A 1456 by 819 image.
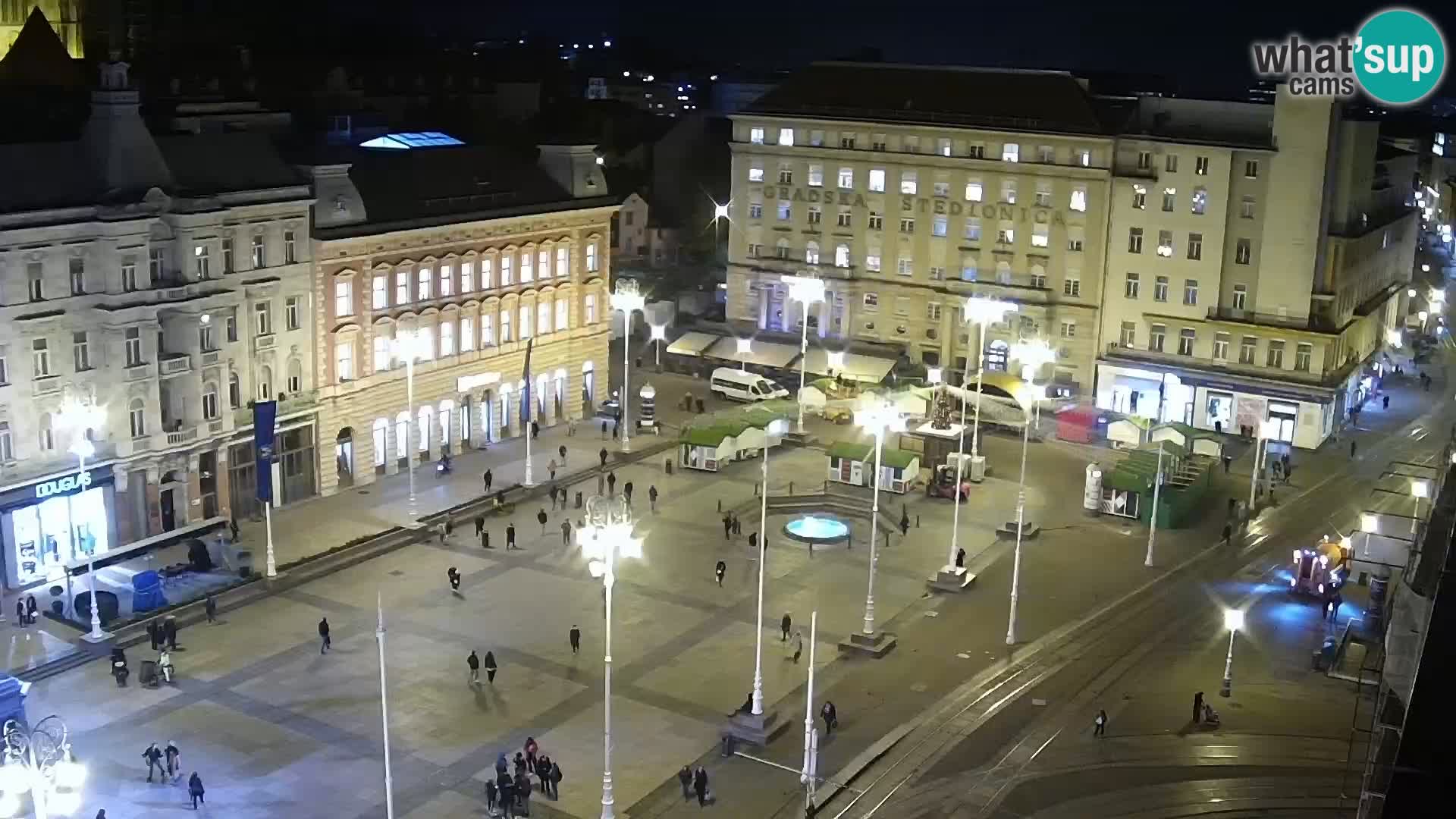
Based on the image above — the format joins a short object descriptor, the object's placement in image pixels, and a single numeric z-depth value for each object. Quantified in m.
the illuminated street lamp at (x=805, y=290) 73.12
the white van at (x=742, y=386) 86.50
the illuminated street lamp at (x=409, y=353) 61.12
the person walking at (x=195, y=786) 36.09
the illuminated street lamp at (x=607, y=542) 34.72
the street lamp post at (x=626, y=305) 73.94
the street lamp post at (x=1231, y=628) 45.22
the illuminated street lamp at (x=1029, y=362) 49.56
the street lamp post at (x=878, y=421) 48.88
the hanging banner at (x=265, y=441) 55.97
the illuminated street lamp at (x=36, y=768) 25.48
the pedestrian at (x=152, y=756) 38.06
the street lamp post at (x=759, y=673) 40.46
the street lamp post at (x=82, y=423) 50.97
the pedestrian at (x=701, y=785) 37.59
